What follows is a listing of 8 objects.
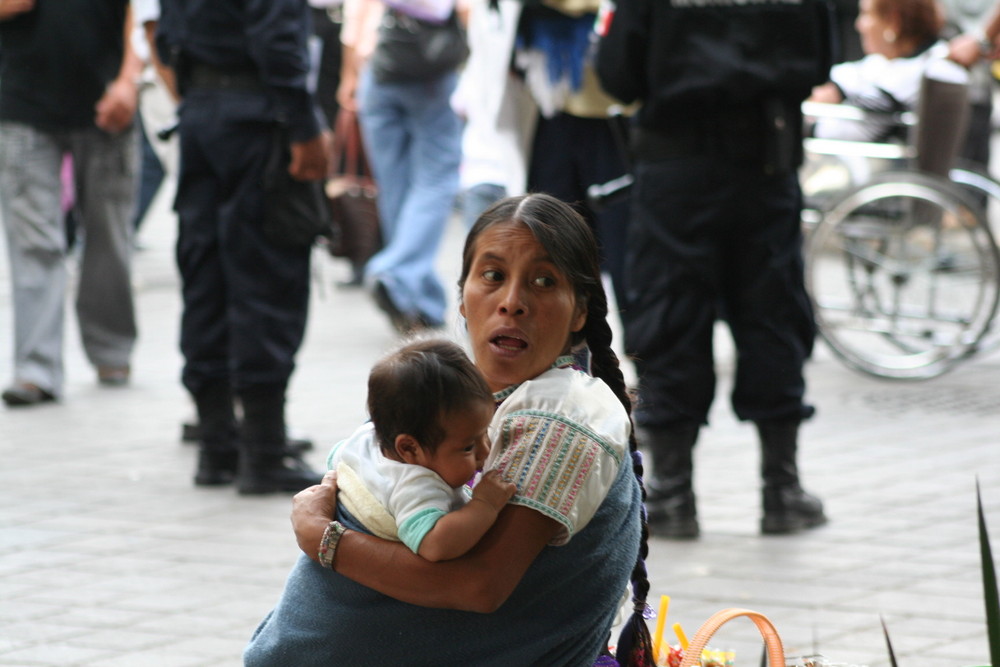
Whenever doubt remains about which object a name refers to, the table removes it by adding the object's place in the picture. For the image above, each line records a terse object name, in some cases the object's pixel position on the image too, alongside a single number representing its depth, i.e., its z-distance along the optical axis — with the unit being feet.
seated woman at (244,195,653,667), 13.99
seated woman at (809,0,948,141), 48.91
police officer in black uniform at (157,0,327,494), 32.07
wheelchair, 44.06
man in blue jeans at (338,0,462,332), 50.65
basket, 15.08
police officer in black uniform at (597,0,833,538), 29.07
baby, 13.58
